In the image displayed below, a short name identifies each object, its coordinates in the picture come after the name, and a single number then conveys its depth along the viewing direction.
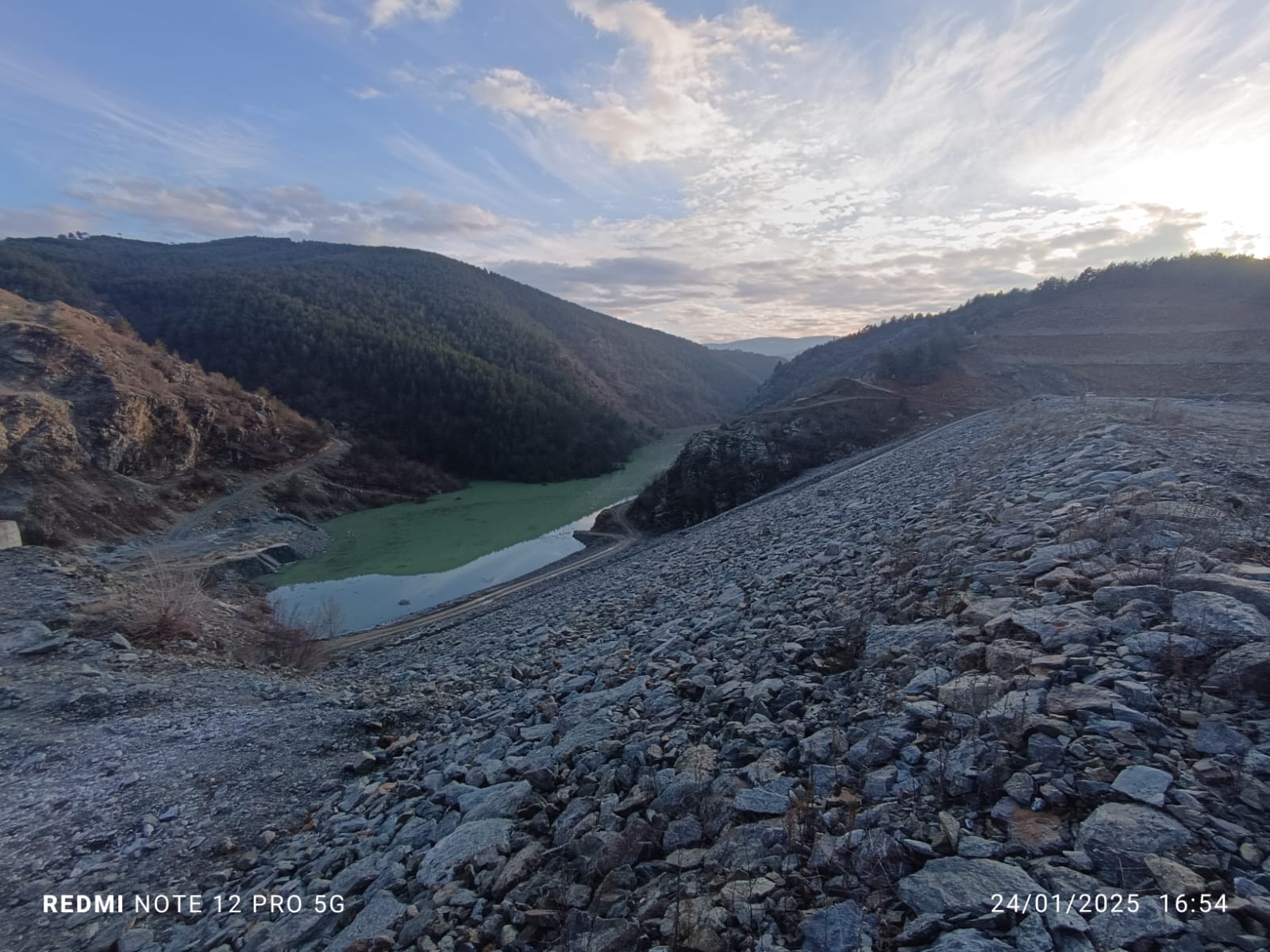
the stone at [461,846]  4.15
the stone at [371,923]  3.77
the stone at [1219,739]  2.94
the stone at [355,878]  4.42
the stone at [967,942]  2.30
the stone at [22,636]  11.07
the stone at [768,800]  3.60
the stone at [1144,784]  2.74
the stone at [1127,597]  4.32
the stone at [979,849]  2.74
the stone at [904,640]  4.95
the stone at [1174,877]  2.31
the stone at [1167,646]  3.66
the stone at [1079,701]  3.41
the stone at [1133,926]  2.17
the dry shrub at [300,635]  14.62
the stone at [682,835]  3.63
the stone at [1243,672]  3.25
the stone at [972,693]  3.78
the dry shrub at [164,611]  12.81
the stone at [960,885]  2.54
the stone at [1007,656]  4.08
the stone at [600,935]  2.99
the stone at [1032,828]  2.71
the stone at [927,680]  4.27
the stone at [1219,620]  3.62
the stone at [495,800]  4.73
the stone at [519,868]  3.82
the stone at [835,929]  2.60
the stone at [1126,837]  2.47
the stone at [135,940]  4.54
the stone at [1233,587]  3.90
